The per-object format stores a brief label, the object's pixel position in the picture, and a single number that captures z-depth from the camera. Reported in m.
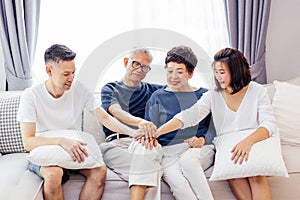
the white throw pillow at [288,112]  2.36
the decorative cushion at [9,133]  2.30
